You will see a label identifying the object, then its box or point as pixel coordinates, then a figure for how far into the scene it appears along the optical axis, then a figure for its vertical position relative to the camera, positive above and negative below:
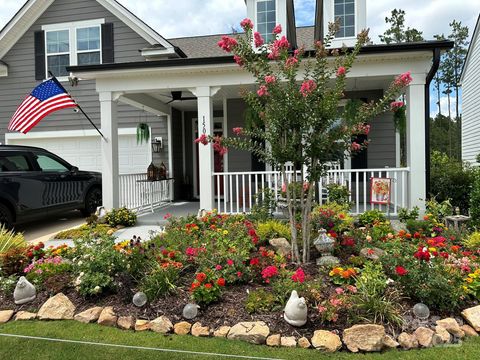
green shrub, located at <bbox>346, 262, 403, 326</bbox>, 2.91 -1.09
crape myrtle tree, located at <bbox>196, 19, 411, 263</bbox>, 3.83 +0.66
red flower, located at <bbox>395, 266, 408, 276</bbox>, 3.19 -0.89
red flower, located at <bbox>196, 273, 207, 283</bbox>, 3.27 -0.93
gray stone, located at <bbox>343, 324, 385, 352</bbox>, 2.69 -1.25
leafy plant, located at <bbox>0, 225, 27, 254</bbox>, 4.58 -0.84
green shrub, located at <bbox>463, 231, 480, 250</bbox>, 4.50 -0.92
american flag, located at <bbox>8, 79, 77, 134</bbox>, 6.99 +1.41
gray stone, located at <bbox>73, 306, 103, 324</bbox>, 3.21 -1.24
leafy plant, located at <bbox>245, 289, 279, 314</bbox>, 3.11 -1.12
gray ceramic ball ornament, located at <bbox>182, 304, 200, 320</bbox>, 3.09 -1.18
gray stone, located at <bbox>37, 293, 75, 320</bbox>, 3.28 -1.22
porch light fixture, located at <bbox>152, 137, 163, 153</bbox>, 10.34 +0.86
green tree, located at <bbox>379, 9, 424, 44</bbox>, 27.59 +10.90
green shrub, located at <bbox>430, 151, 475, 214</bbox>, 7.69 -0.37
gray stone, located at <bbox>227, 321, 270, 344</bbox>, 2.81 -1.25
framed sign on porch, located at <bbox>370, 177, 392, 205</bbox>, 6.96 -0.37
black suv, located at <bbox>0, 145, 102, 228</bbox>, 6.73 -0.18
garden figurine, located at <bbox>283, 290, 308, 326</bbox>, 2.84 -1.09
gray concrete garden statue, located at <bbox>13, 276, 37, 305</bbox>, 3.49 -1.11
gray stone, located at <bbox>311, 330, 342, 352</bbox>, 2.69 -1.27
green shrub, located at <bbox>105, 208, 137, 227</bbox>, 7.18 -0.84
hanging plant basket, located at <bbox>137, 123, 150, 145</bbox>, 9.58 +1.15
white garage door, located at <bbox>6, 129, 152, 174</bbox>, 10.71 +0.85
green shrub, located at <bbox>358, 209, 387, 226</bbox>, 5.99 -0.78
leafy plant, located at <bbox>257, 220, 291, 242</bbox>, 4.96 -0.81
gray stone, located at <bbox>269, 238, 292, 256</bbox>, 4.50 -0.94
